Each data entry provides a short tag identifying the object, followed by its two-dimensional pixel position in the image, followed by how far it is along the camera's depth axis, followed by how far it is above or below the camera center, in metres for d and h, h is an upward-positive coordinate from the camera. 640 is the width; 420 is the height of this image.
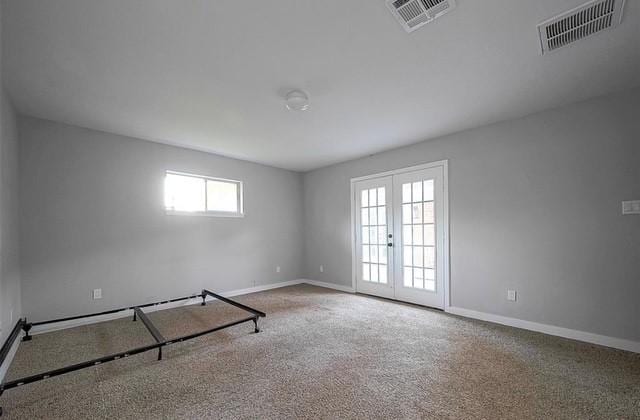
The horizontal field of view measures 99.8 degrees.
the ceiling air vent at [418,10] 1.63 +1.21
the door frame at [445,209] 3.86 -0.08
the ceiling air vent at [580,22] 1.69 +1.20
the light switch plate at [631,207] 2.61 -0.06
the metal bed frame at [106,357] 1.82 -1.19
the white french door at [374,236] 4.59 -0.57
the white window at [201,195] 4.36 +0.21
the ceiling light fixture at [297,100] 2.65 +1.05
